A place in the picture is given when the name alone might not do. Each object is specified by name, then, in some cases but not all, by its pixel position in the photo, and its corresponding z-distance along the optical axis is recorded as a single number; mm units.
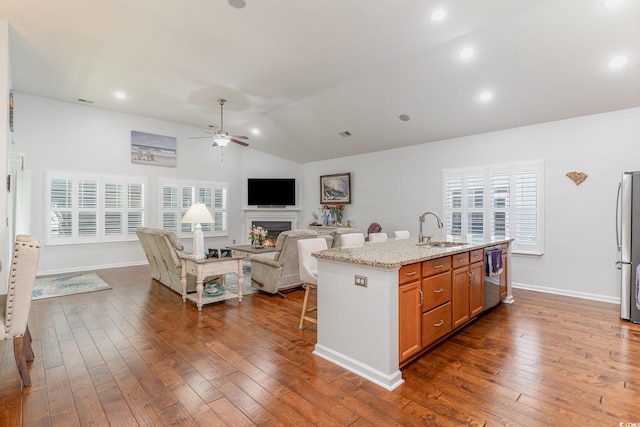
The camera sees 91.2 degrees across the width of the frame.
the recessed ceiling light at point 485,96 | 4617
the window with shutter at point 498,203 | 5156
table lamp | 4262
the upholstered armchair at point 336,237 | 5316
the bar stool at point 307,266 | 3332
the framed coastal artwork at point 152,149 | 7289
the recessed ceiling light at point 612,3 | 2977
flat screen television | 9219
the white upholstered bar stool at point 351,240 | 3915
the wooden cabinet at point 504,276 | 4328
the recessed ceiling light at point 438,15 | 3191
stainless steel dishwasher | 3816
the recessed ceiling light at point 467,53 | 3839
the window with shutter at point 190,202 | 7809
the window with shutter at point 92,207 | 6309
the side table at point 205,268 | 4199
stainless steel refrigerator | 3668
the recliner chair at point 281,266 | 4688
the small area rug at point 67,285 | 4848
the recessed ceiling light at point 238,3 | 3162
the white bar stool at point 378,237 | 4555
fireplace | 9312
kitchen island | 2355
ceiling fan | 5617
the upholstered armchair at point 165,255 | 4586
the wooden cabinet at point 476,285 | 3523
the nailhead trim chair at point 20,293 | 2180
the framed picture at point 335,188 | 8180
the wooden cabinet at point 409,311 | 2475
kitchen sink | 3469
